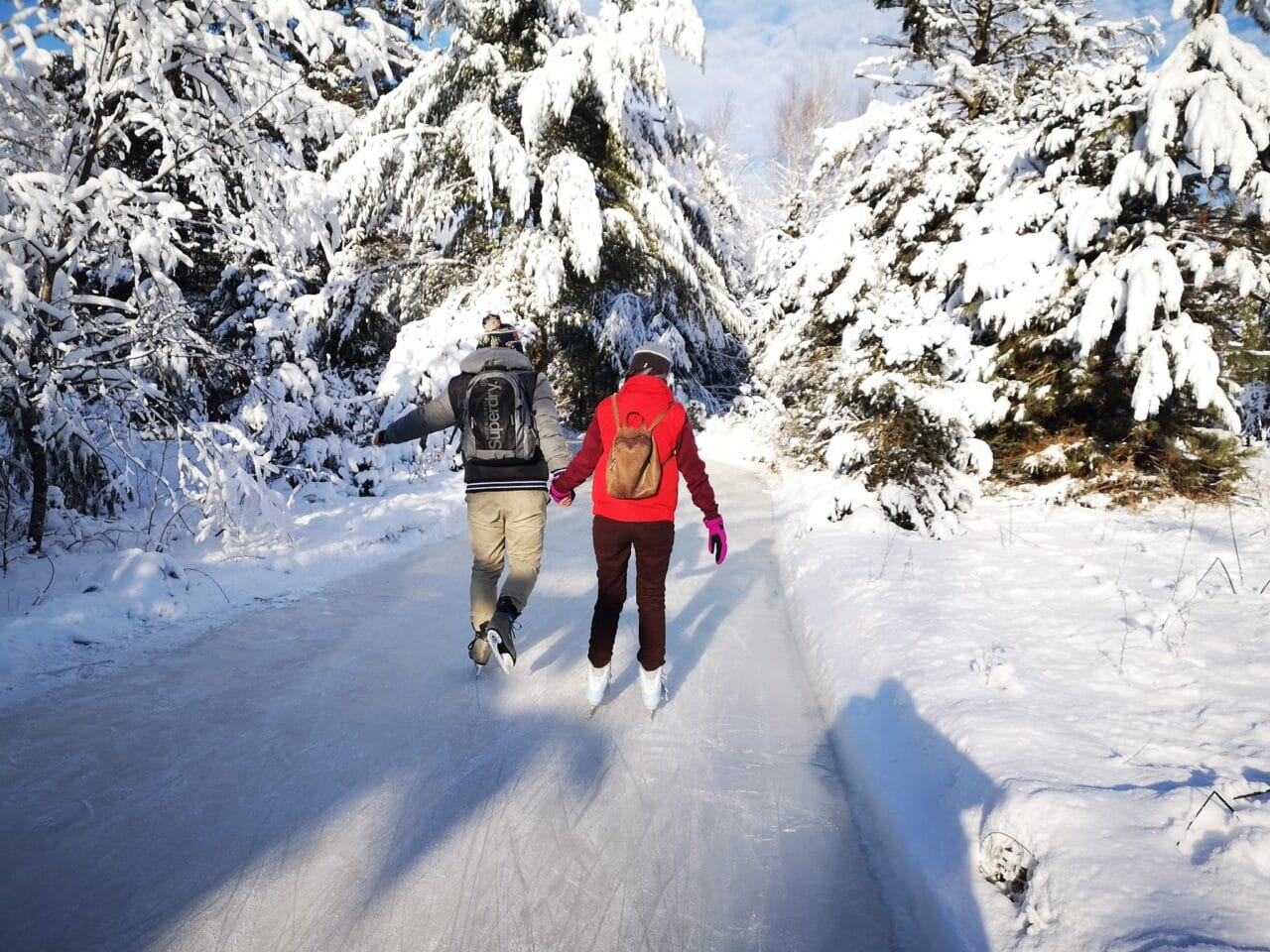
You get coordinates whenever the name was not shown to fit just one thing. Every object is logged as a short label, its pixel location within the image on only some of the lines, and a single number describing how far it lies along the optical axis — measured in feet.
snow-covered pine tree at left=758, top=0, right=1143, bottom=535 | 21.98
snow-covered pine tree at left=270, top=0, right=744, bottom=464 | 29.27
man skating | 11.32
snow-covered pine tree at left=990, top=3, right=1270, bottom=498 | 16.63
